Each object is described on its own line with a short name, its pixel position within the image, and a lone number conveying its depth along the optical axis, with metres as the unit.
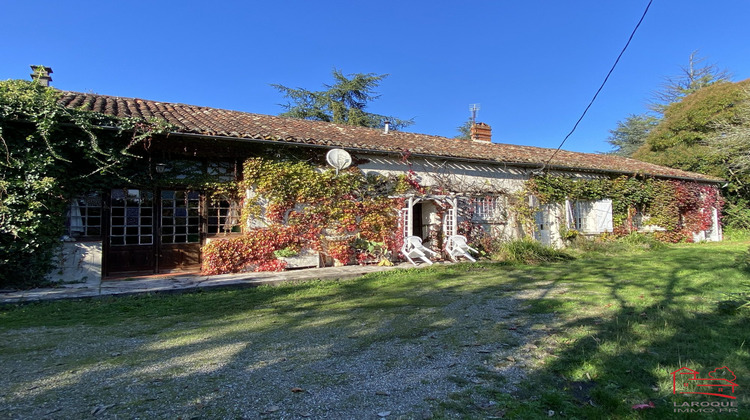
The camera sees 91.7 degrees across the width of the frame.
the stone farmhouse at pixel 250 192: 7.31
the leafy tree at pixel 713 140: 15.60
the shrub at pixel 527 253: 9.20
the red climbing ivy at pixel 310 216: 7.88
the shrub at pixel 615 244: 10.81
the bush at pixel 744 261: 6.46
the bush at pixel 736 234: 14.92
